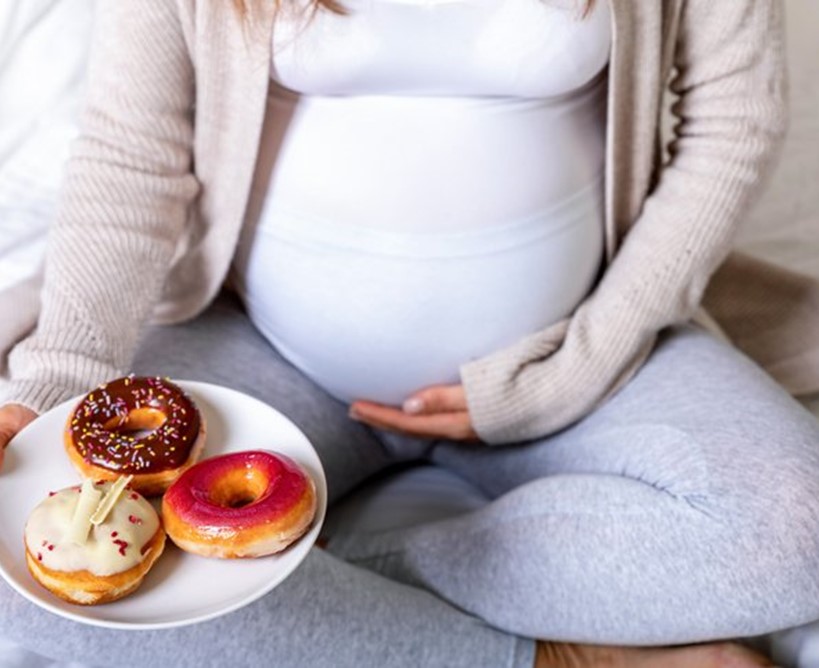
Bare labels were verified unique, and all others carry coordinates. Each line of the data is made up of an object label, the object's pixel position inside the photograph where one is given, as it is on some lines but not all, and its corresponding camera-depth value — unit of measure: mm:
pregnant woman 860
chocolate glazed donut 722
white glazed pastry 661
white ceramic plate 667
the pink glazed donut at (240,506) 683
